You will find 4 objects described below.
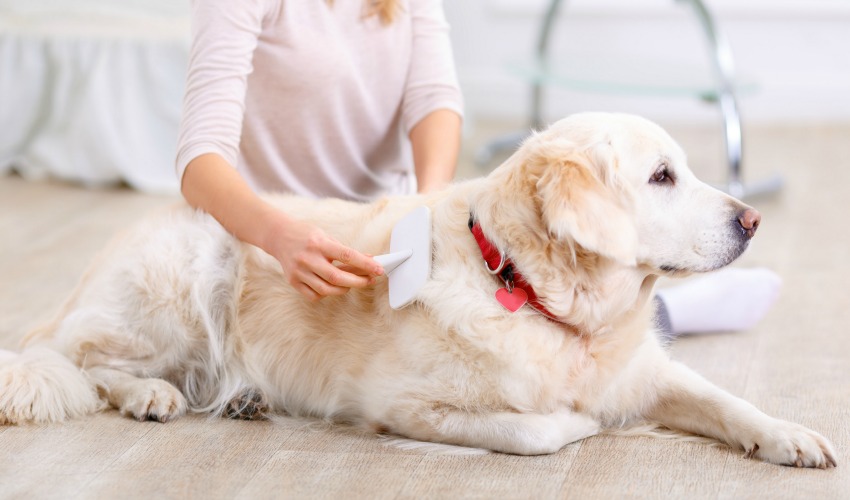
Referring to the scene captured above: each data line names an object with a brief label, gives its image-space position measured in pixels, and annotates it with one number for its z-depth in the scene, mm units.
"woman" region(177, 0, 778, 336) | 2055
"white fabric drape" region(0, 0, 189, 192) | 3569
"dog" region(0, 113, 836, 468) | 1800
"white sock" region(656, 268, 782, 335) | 2264
